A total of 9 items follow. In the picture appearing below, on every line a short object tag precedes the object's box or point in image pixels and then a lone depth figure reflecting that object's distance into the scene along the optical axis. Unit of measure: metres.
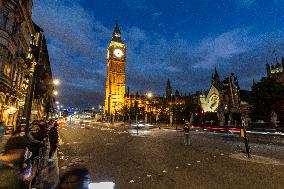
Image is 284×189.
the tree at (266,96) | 30.45
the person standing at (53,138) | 6.43
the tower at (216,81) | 52.28
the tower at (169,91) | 91.49
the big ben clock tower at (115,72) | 83.72
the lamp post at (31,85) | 4.92
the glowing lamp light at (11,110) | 13.89
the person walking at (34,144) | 3.76
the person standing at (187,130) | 10.42
